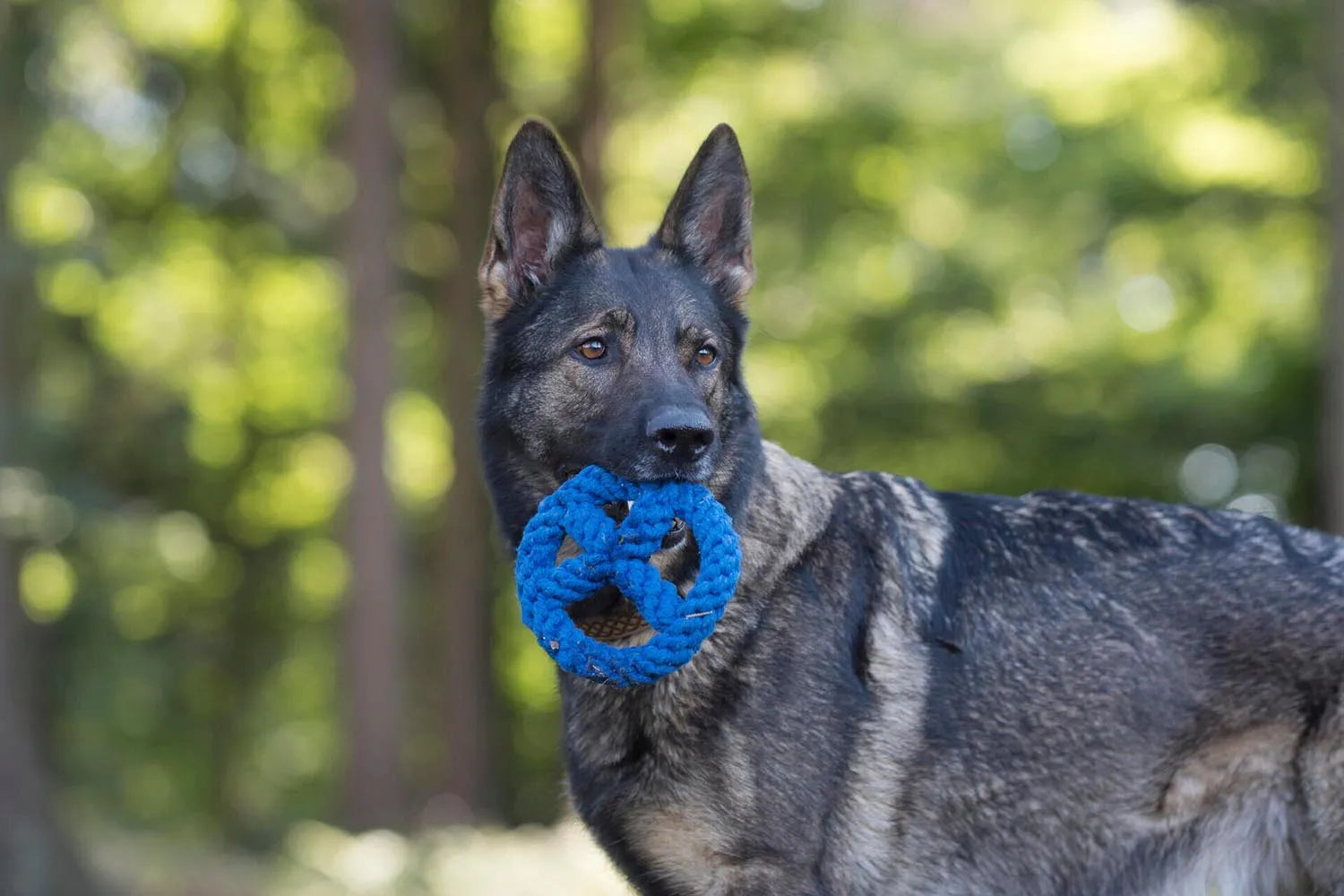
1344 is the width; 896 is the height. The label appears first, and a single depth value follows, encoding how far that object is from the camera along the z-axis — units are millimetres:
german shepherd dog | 3580
